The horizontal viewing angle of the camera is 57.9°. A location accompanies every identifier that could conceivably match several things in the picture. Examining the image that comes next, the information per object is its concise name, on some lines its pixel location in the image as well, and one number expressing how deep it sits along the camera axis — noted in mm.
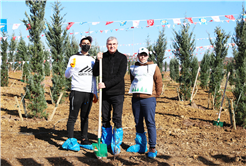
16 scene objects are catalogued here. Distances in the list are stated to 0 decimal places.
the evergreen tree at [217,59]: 9641
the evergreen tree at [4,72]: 14597
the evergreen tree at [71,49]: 12845
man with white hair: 3666
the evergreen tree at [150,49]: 14003
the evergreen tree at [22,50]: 20131
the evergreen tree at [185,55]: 10875
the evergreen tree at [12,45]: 21781
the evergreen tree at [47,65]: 22728
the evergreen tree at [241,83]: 6047
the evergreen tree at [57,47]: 9992
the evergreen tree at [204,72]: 15695
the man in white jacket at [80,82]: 3781
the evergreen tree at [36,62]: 6461
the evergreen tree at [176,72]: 22678
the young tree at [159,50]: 13734
